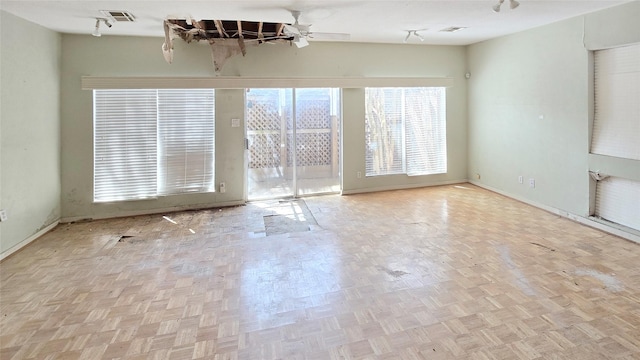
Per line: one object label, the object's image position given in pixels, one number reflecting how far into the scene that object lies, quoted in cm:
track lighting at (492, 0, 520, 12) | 326
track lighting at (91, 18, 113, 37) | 405
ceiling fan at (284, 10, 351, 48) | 389
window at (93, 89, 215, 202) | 509
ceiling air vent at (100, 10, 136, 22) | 380
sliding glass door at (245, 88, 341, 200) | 591
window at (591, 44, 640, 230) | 390
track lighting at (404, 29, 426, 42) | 515
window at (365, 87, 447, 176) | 641
